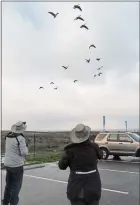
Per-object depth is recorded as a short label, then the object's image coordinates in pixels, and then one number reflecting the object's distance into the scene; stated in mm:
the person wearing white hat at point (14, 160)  6703
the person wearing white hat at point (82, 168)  4719
